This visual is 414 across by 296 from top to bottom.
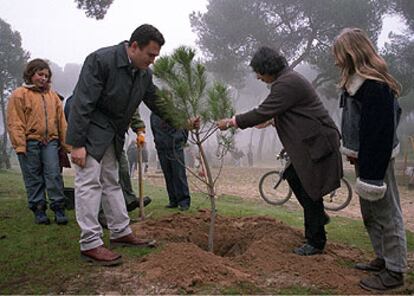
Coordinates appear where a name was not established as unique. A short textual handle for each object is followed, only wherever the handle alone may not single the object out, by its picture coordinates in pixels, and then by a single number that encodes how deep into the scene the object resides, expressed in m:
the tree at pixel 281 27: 20.34
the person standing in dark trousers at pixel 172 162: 5.29
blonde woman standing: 2.64
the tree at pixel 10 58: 24.08
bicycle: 7.71
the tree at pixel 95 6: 9.87
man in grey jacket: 3.03
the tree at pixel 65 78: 49.59
